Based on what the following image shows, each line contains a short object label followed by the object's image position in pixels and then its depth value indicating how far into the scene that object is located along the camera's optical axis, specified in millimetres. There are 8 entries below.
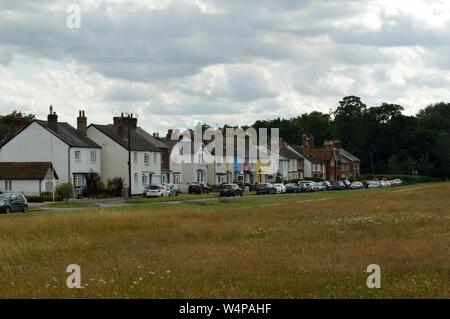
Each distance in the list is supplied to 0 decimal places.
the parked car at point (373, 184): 115125
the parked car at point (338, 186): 107062
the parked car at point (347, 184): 110375
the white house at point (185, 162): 97750
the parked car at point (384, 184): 120738
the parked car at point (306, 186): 97062
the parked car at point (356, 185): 111744
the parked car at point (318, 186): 100250
